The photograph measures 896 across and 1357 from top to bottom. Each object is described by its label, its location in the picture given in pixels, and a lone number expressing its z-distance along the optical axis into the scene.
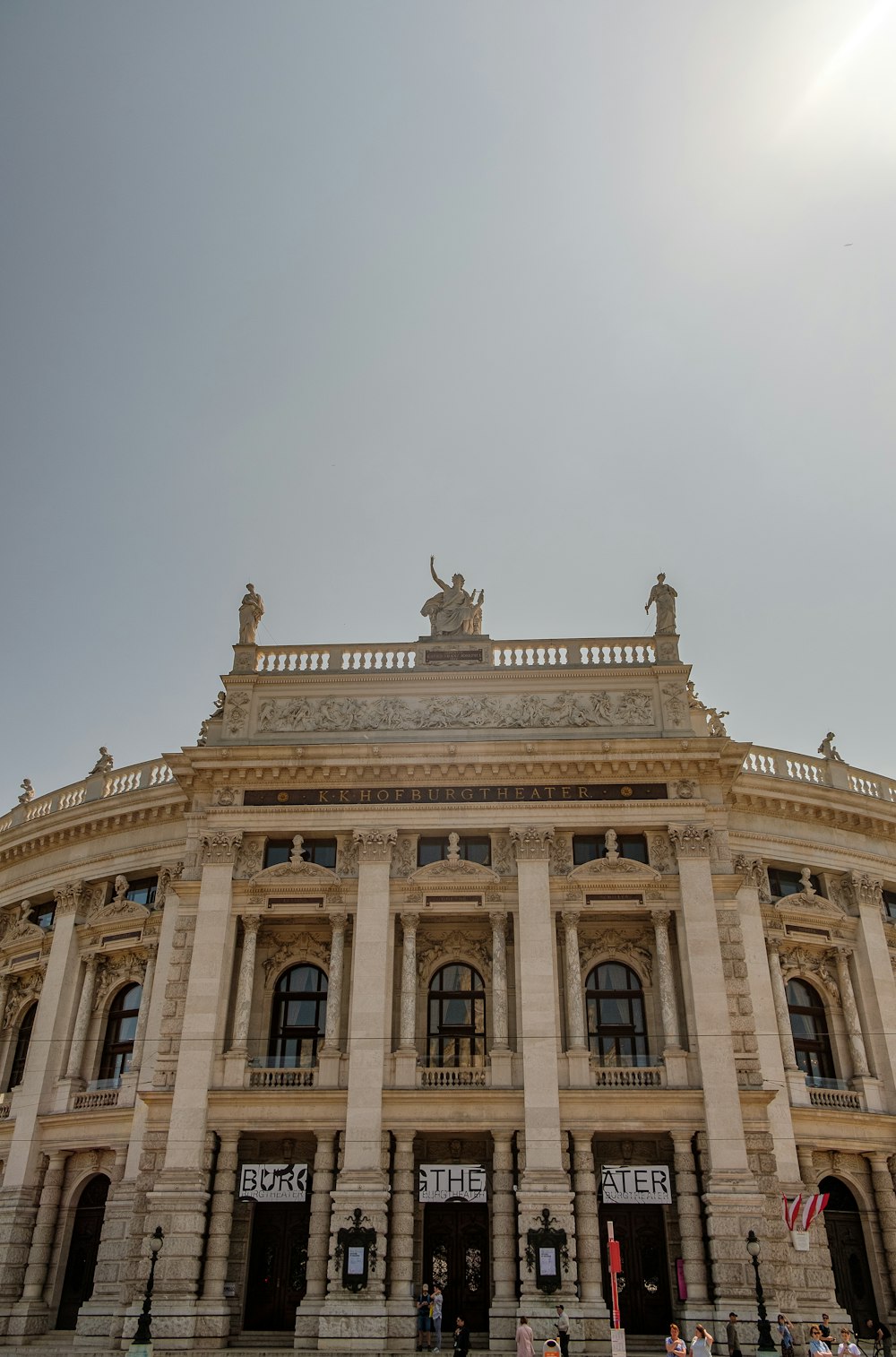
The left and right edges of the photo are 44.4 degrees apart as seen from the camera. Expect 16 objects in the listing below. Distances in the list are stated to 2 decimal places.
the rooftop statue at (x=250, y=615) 39.12
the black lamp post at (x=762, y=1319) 26.36
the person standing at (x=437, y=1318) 27.73
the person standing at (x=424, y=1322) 28.94
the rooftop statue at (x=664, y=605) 38.38
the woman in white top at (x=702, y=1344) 22.44
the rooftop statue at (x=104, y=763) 43.00
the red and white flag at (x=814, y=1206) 28.62
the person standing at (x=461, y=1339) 25.14
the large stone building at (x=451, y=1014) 30.47
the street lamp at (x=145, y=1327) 26.16
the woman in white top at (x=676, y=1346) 21.00
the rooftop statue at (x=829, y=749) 41.19
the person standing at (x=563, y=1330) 26.33
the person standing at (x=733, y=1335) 27.69
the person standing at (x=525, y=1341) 24.70
